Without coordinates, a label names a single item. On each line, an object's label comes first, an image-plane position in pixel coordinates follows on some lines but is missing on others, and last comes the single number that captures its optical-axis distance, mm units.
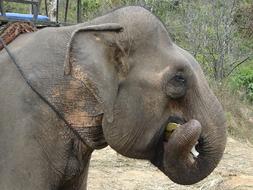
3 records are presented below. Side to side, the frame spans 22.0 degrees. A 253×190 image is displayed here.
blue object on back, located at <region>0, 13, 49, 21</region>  3160
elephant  2600
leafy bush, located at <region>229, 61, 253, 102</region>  11270
